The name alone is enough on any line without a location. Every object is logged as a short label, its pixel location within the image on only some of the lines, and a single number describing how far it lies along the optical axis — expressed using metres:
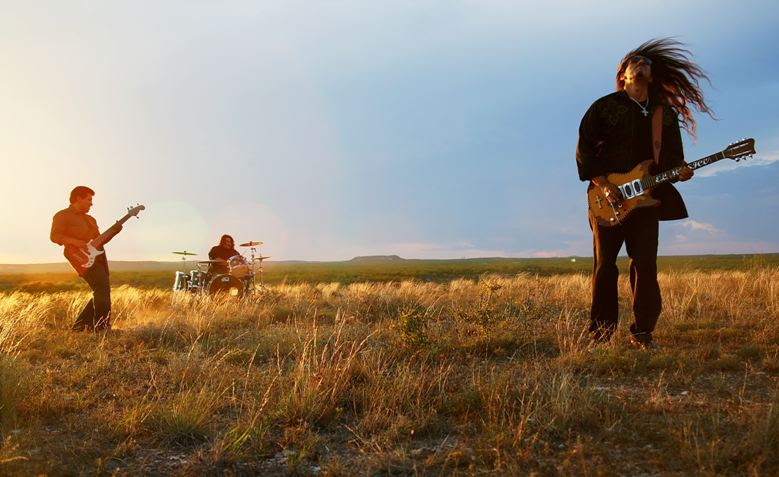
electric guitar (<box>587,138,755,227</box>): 5.32
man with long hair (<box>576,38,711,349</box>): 5.61
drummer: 13.21
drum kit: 12.77
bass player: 8.32
